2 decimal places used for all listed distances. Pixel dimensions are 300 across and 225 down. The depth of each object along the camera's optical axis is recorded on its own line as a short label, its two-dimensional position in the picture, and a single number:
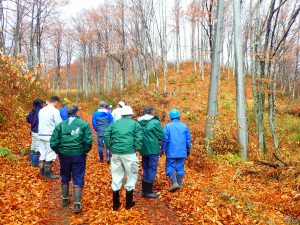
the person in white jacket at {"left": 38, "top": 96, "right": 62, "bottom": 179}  7.52
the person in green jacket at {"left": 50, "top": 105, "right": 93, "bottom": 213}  5.57
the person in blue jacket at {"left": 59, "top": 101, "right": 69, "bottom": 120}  10.84
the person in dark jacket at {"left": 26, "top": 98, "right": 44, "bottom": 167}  8.11
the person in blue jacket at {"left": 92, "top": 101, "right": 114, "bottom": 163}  9.66
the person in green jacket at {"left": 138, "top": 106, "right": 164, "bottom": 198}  6.36
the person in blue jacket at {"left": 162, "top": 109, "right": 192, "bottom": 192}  6.66
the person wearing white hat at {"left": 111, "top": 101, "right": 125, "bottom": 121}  9.76
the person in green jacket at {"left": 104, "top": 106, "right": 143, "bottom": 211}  5.51
